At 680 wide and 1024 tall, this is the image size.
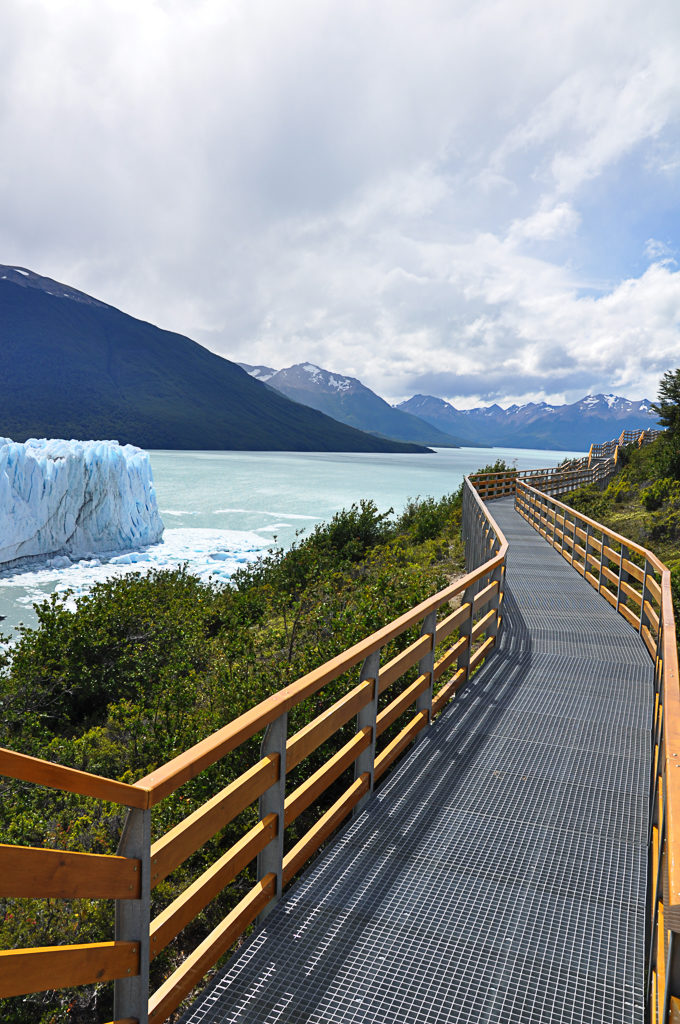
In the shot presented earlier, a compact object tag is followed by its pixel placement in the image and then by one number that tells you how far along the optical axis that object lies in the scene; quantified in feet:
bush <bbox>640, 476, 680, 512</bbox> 74.82
